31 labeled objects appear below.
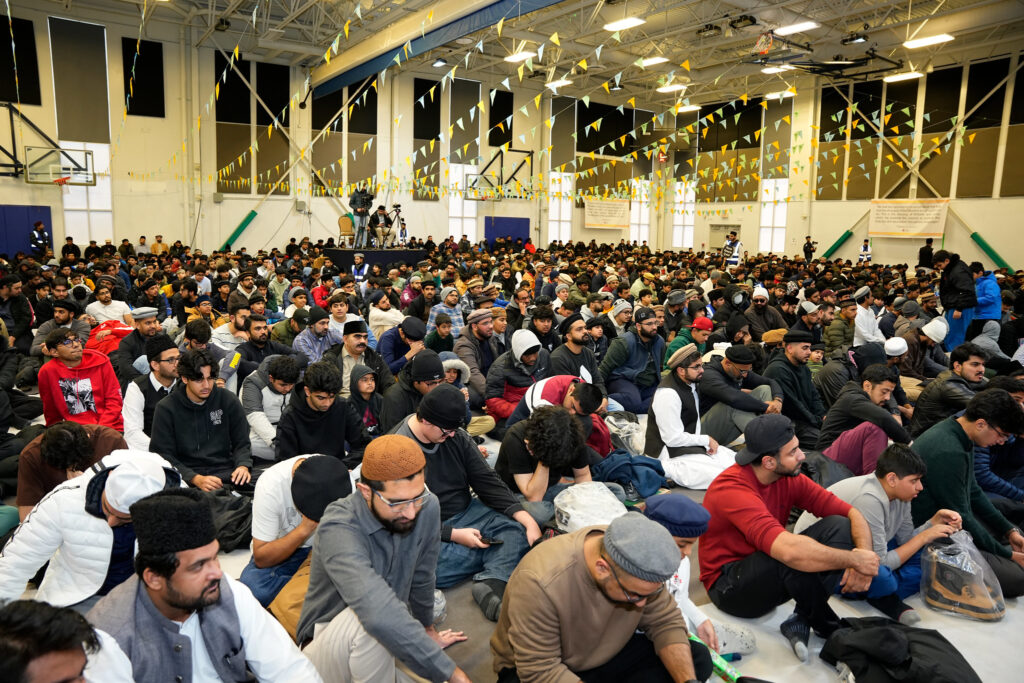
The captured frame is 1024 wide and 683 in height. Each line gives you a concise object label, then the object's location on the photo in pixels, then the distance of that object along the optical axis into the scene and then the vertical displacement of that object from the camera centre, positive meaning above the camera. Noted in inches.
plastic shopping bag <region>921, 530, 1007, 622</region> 127.0 -60.3
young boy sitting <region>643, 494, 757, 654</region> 97.1 -50.1
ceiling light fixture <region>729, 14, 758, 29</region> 622.2 +221.8
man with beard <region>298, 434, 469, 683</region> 82.5 -41.5
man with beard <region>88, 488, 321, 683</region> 71.2 -38.5
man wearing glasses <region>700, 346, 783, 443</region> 203.9 -42.2
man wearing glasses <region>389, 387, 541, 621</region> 129.3 -51.7
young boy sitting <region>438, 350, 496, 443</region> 198.4 -38.4
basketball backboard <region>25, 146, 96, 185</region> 658.8 +83.3
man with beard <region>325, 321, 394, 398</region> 221.6 -33.2
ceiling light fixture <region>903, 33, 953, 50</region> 575.5 +190.7
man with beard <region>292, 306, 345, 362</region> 245.8 -31.0
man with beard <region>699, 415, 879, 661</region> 111.0 -47.7
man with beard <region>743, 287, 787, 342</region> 313.4 -25.4
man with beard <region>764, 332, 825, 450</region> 219.0 -39.7
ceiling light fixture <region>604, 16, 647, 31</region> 499.0 +176.1
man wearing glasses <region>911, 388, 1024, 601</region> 132.0 -39.5
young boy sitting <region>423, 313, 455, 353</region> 258.6 -33.0
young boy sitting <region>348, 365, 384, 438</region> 196.2 -43.0
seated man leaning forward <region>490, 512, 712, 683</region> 75.9 -43.5
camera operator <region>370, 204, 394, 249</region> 746.2 +33.0
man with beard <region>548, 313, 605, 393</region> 228.4 -34.2
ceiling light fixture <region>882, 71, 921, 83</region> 656.4 +183.4
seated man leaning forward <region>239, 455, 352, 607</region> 103.3 -41.4
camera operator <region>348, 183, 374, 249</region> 708.0 +47.4
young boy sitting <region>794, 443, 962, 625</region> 122.4 -49.3
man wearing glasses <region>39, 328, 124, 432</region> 176.6 -36.0
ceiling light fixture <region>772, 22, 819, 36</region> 563.6 +198.6
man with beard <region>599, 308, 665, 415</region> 254.4 -40.9
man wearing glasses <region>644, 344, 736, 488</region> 183.8 -49.0
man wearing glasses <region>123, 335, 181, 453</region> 168.6 -34.5
